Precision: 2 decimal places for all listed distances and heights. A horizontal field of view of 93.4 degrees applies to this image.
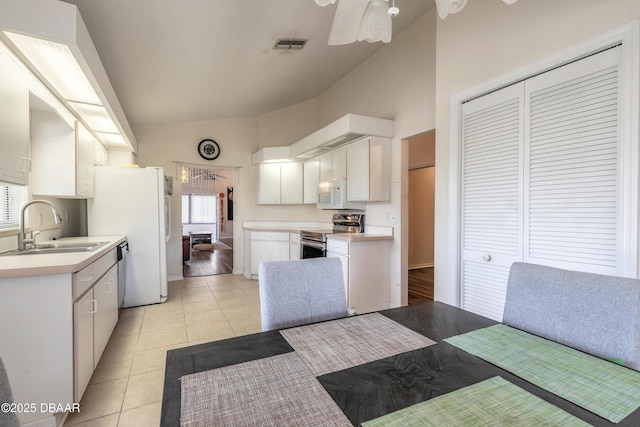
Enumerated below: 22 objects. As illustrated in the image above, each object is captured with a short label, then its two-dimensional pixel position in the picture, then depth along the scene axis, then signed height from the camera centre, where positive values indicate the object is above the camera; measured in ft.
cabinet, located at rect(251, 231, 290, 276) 16.47 -2.08
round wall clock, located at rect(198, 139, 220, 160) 17.43 +3.51
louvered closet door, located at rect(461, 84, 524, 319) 6.63 +0.31
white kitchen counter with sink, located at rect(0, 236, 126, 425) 4.98 -2.11
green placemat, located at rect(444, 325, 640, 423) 2.45 -1.55
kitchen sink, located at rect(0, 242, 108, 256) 7.03 -1.04
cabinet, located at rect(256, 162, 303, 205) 17.40 +1.54
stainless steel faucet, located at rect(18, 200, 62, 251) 7.11 -0.56
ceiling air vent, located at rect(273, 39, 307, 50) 10.39 +5.80
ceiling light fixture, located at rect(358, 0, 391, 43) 4.27 +2.73
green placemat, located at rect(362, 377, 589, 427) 2.22 -1.57
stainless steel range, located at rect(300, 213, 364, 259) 13.18 -1.10
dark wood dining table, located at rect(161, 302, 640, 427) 2.37 -1.56
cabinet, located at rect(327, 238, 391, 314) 11.25 -2.39
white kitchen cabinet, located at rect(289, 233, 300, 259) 15.51 -1.92
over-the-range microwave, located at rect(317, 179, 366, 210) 13.48 +0.61
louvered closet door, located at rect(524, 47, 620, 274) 5.15 +0.81
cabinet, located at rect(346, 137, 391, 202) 11.88 +1.61
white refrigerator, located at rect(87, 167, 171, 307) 11.57 -0.41
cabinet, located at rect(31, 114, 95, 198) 8.62 +1.58
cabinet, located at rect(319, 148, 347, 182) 13.47 +2.08
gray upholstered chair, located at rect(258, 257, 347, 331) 4.39 -1.27
